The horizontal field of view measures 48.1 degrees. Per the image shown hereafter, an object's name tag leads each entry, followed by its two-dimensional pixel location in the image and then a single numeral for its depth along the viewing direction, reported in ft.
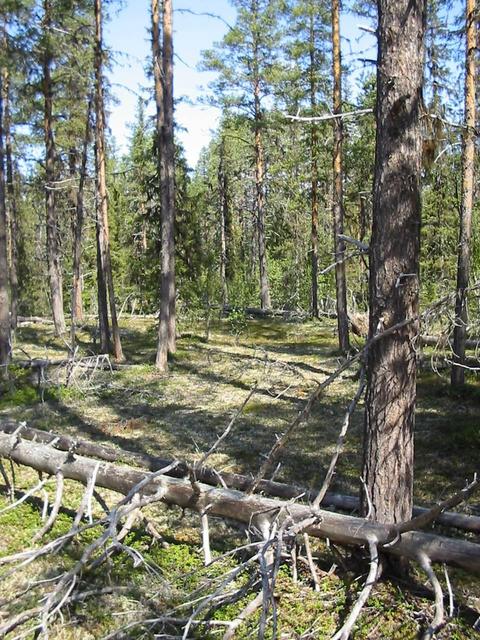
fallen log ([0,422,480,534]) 20.31
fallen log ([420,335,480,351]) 48.60
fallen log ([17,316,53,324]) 94.78
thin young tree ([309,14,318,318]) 73.36
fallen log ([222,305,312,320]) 88.64
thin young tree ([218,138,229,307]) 120.98
